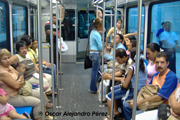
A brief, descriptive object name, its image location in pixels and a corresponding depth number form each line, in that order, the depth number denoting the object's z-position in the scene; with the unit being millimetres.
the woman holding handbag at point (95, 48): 4414
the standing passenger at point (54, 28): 5303
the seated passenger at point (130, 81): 2858
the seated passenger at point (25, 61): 3596
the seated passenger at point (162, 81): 2445
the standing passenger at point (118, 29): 5961
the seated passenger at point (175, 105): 2084
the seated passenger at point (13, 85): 2576
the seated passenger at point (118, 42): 4559
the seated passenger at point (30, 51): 4237
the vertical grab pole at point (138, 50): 1431
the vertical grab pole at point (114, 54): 1920
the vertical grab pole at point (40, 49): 1510
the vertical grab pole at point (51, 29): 2290
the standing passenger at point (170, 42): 3729
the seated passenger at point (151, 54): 3209
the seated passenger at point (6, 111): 2277
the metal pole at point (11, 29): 3845
